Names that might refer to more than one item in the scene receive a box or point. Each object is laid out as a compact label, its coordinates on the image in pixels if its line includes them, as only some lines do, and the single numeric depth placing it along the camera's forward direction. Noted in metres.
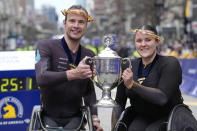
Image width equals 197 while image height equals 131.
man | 3.90
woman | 3.71
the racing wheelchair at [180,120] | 3.63
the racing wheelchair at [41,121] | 3.82
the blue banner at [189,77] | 13.57
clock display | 5.75
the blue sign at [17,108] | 5.78
